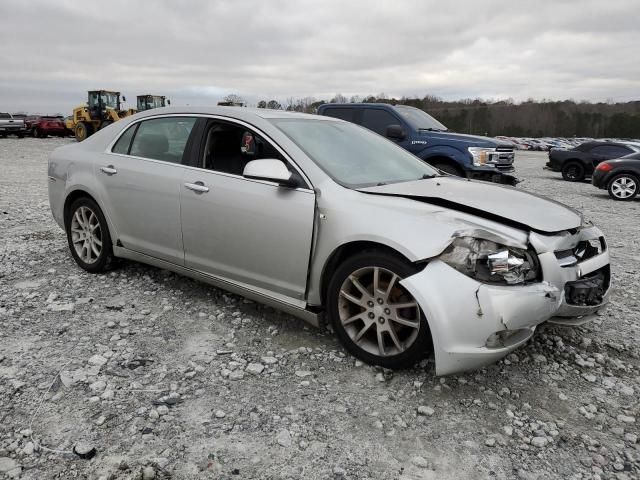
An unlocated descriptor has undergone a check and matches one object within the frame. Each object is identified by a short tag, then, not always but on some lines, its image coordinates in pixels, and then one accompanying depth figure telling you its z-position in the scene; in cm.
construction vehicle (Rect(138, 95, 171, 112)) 3181
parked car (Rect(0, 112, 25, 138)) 3344
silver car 272
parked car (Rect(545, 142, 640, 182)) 1622
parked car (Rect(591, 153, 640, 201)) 1223
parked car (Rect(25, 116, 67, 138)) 3531
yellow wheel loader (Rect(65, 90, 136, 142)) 2850
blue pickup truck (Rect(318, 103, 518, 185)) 877
